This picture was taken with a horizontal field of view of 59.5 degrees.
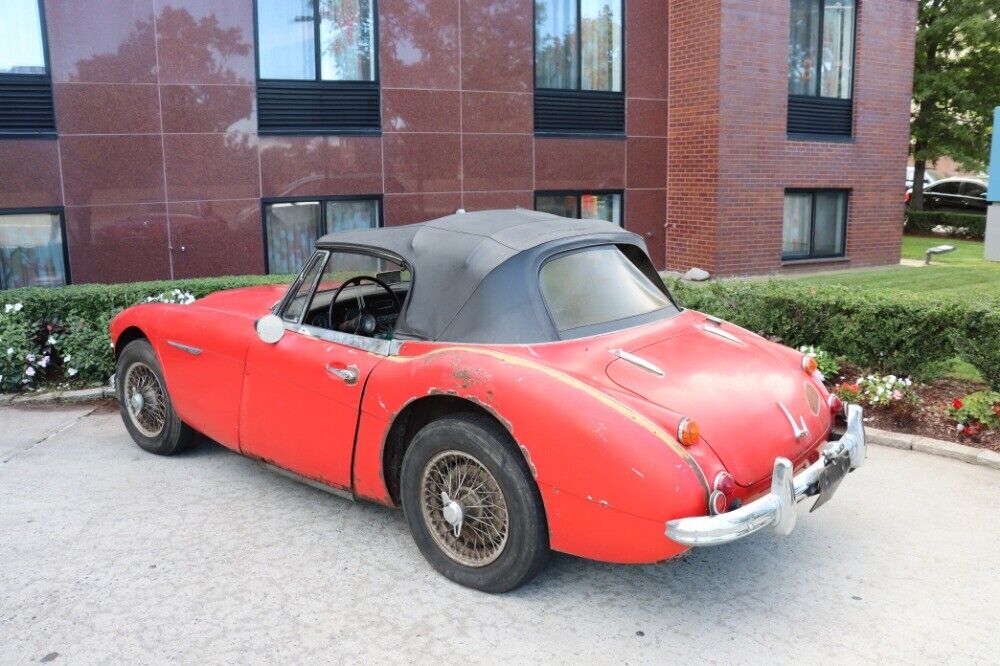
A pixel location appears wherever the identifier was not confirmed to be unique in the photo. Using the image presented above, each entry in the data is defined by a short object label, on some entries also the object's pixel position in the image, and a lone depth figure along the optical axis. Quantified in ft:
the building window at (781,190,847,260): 50.06
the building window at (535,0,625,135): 44.06
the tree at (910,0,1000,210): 69.21
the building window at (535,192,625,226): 45.50
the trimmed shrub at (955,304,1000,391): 20.13
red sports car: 11.63
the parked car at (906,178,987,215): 86.28
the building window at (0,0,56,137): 33.94
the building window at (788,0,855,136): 48.47
